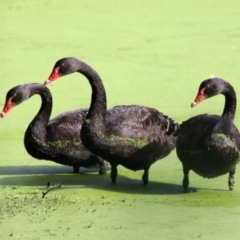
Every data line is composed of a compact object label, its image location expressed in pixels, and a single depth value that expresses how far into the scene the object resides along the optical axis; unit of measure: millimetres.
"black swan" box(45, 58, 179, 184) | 15797
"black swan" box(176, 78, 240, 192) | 15012
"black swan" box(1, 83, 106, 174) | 16797
